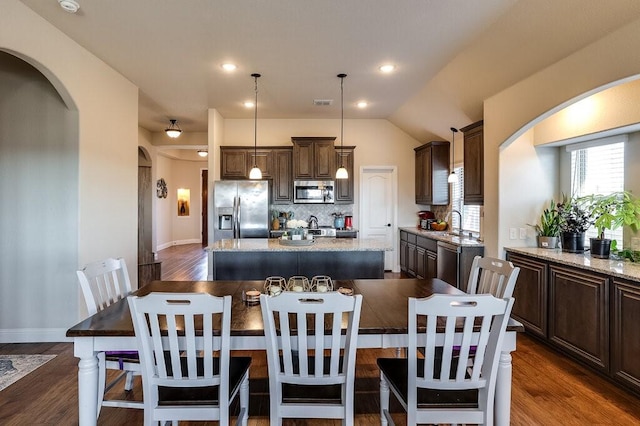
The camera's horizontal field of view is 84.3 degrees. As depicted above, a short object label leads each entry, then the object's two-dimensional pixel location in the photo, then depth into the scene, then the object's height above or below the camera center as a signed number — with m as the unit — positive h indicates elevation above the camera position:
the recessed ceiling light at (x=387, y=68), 4.11 +1.70
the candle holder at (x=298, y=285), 2.25 -0.49
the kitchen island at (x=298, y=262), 4.01 -0.57
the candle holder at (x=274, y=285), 2.15 -0.47
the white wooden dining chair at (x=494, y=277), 2.14 -0.43
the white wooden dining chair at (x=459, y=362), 1.54 -0.68
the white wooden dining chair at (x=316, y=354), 1.54 -0.64
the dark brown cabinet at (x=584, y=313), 2.55 -0.85
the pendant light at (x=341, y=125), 4.59 +1.64
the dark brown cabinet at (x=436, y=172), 6.19 +0.72
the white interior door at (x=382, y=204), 7.07 +0.17
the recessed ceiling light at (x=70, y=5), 2.70 +1.60
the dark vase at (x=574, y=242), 3.52 -0.29
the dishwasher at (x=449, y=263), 4.60 -0.70
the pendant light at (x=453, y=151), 5.45 +1.05
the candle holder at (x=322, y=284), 2.21 -0.47
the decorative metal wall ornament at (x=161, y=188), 10.03 +0.69
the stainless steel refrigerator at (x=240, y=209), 5.80 +0.05
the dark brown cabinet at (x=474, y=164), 4.38 +0.62
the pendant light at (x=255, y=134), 6.09 +1.49
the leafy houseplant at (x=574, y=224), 3.52 -0.11
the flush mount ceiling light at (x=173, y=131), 6.40 +1.46
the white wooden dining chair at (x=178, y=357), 1.53 -0.65
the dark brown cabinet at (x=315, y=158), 6.41 +0.98
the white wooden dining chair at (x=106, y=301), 2.03 -0.57
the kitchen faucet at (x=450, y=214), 5.88 -0.06
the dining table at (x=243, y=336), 1.71 -0.61
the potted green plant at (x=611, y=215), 3.06 -0.02
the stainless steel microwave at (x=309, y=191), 6.46 +0.39
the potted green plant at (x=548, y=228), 3.78 -0.17
